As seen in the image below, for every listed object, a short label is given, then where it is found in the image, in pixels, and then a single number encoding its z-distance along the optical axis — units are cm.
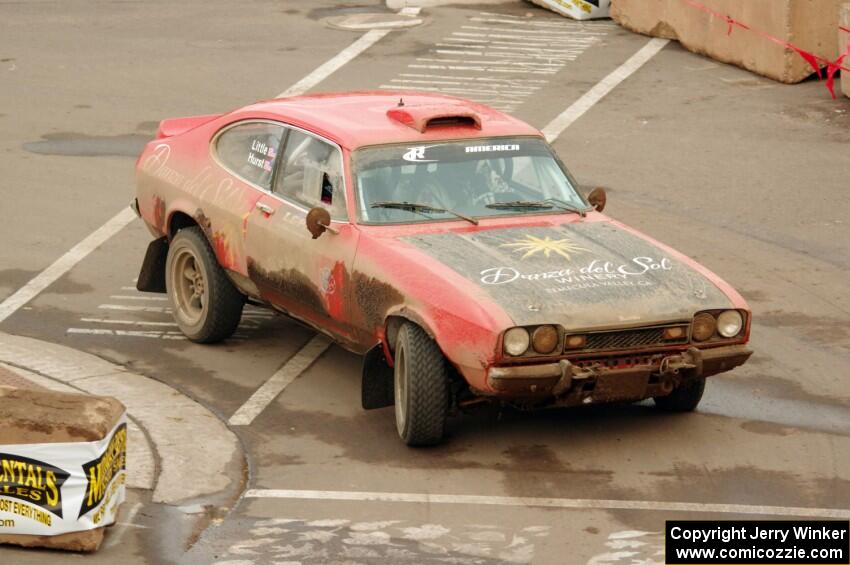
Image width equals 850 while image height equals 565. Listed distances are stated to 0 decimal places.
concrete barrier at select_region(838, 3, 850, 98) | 3531
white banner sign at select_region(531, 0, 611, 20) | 4497
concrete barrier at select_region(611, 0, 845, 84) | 3741
